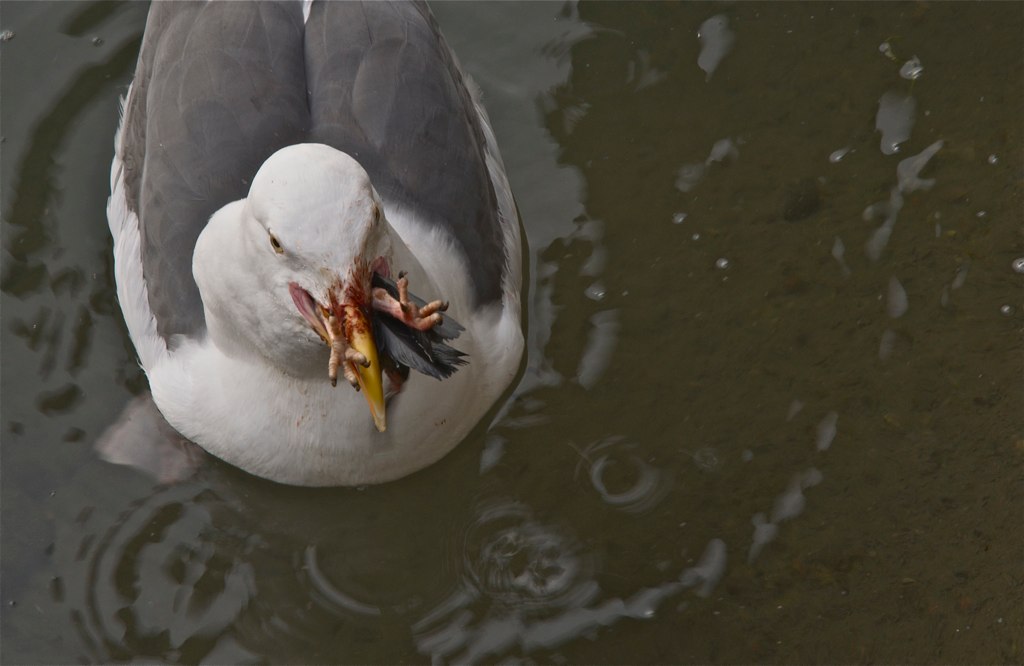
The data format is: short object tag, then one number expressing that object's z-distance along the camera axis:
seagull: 3.48
